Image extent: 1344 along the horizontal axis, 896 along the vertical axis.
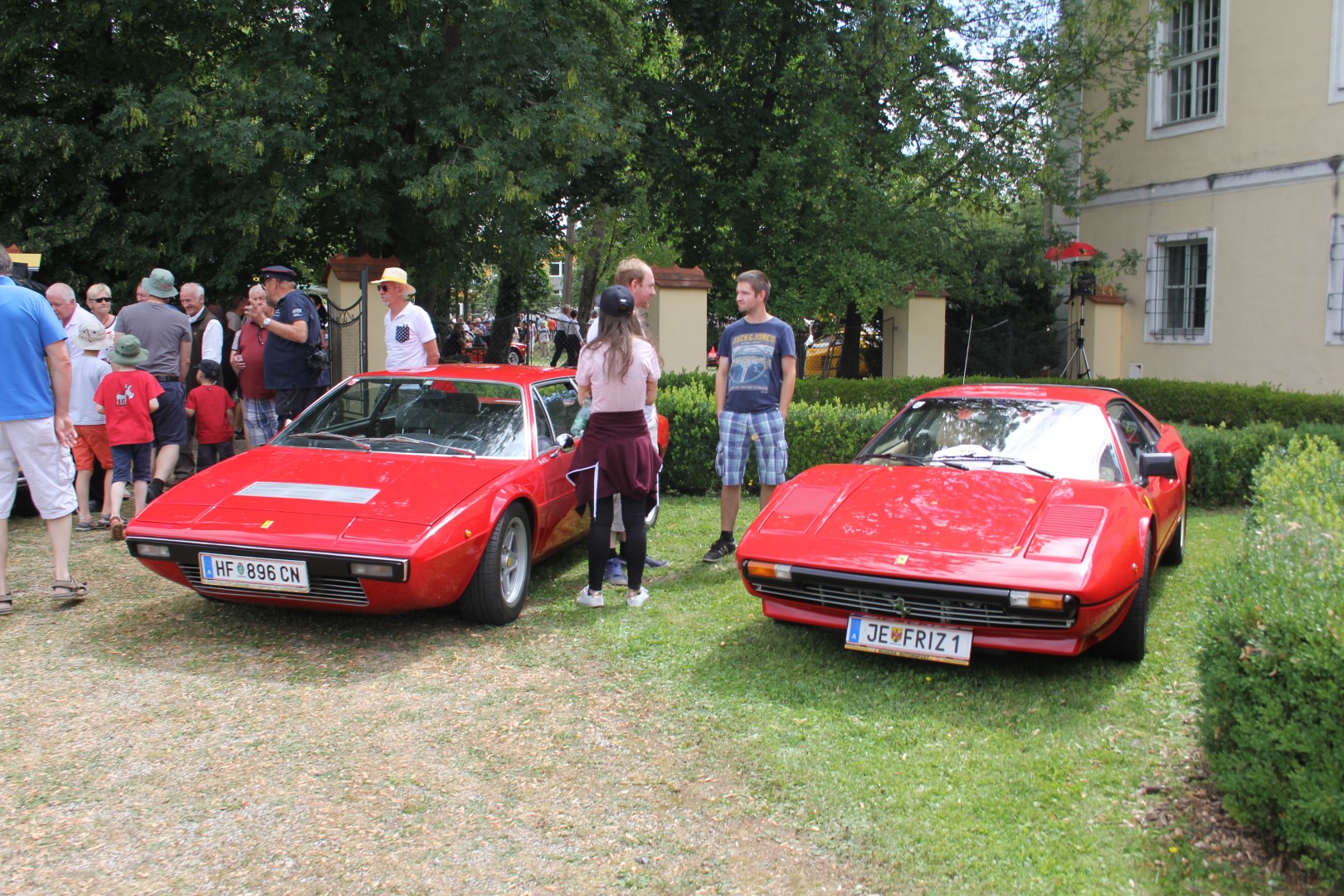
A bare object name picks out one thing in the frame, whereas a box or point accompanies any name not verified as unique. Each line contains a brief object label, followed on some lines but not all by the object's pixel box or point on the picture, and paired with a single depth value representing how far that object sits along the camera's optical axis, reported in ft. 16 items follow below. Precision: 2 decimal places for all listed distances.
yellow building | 47.16
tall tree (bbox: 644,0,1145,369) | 53.72
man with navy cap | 26.66
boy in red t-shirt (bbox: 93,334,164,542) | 24.52
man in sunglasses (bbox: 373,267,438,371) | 25.18
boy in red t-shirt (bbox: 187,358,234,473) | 27.17
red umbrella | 57.26
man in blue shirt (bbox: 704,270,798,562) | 21.79
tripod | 57.98
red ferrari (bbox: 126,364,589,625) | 15.83
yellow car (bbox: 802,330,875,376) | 63.72
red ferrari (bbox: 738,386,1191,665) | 13.94
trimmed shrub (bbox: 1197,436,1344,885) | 9.18
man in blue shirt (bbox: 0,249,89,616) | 17.99
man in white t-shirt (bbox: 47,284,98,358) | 26.50
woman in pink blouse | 18.54
